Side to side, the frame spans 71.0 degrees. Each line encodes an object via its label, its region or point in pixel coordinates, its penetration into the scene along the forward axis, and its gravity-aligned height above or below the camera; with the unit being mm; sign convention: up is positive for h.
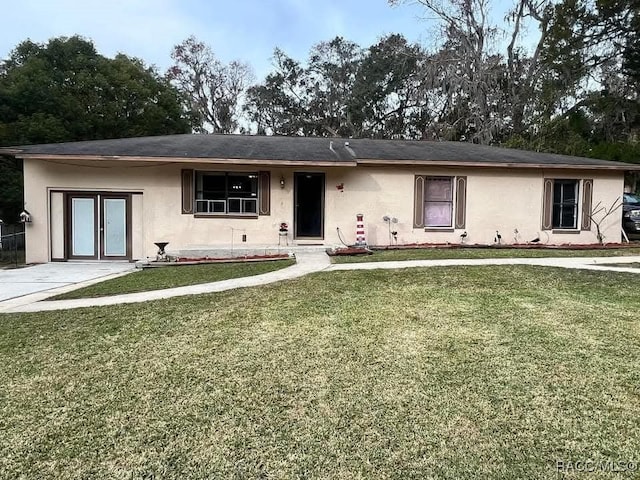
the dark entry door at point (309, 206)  11938 +365
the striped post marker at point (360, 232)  11258 -303
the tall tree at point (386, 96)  29688 +8422
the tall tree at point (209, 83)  31609 +9722
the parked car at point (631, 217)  13984 +182
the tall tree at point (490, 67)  24031 +8358
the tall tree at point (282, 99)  31859 +8622
